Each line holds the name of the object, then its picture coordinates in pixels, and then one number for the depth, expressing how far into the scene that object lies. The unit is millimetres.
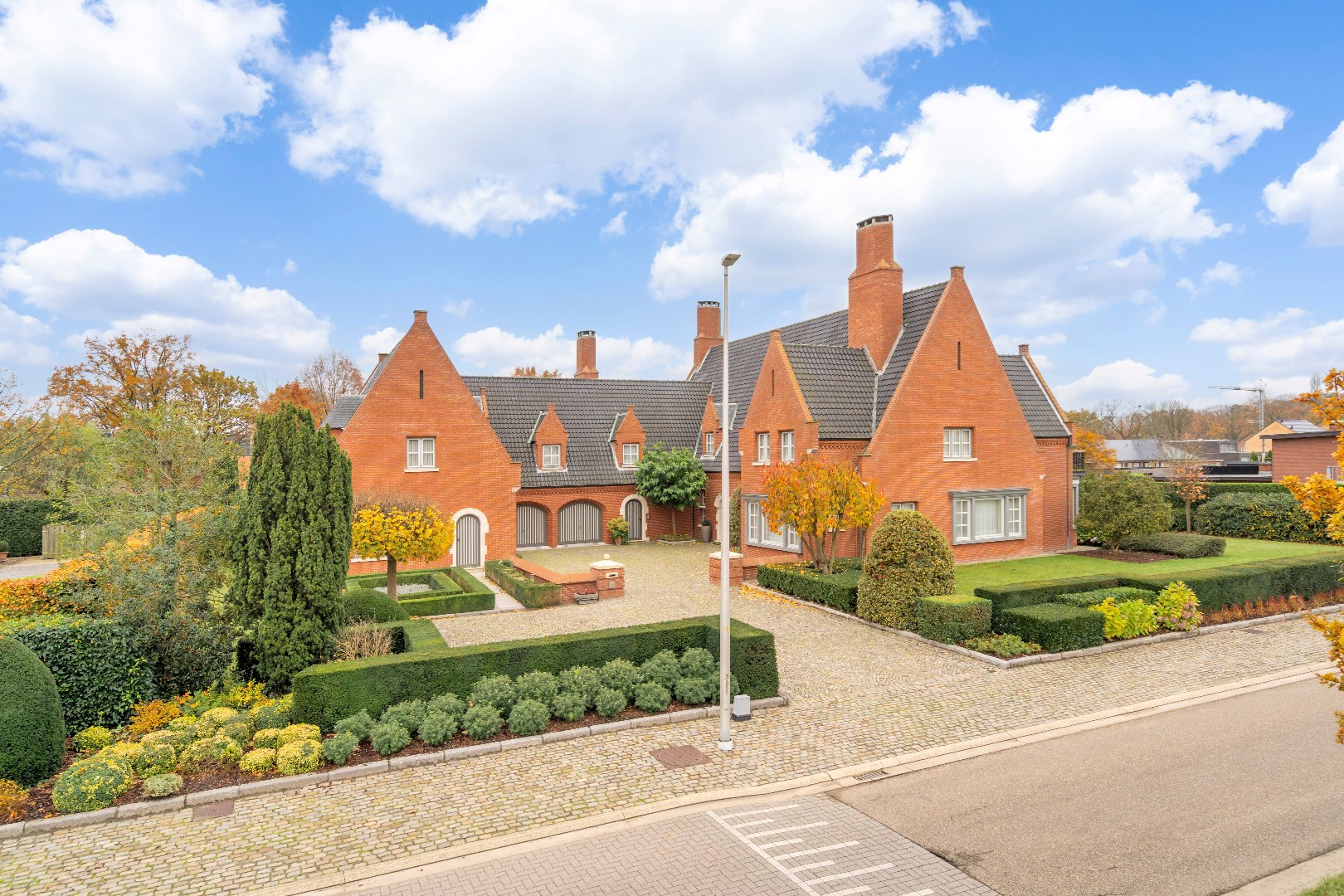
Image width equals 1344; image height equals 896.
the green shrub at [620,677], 13898
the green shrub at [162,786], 10289
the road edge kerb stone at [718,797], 8719
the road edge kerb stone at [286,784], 9781
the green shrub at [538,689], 13320
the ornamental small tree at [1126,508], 31438
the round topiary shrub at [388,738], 11758
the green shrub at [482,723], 12391
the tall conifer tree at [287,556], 14453
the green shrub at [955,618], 18109
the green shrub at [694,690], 13961
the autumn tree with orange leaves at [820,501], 24203
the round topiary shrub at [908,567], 19641
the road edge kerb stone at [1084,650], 17016
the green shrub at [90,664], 12586
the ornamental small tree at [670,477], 37344
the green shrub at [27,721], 10469
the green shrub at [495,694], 13047
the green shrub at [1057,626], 17625
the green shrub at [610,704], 13383
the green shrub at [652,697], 13578
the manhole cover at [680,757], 11688
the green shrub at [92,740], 12102
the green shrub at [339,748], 11406
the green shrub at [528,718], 12602
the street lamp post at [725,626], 12273
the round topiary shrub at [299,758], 11109
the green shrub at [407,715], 12320
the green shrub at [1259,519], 36344
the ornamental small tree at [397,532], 21812
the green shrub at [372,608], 18203
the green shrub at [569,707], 13102
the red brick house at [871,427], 29078
